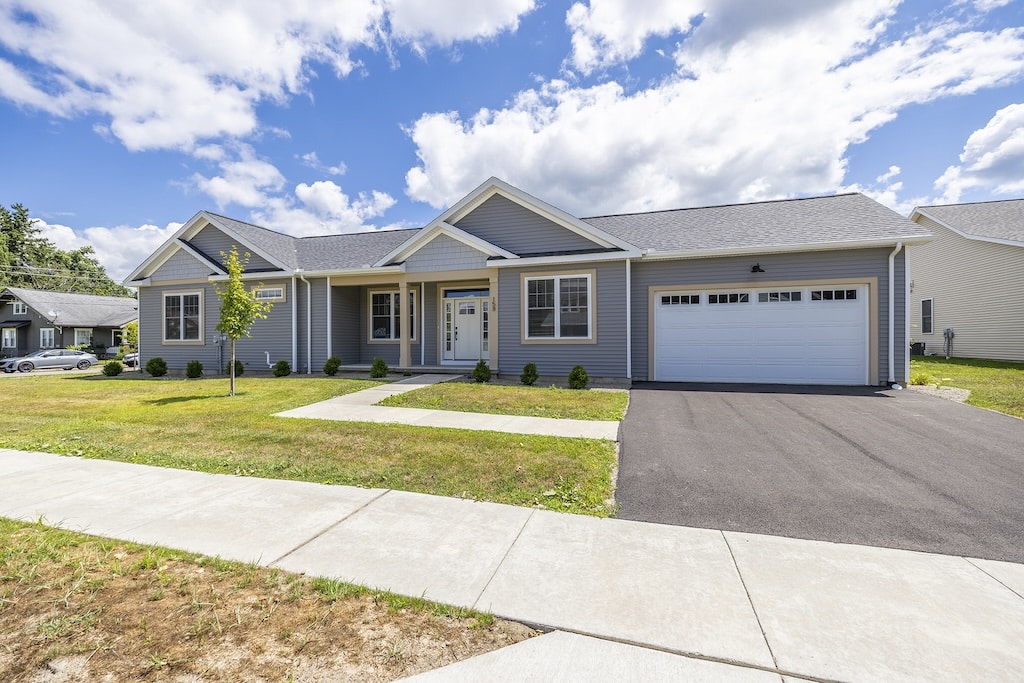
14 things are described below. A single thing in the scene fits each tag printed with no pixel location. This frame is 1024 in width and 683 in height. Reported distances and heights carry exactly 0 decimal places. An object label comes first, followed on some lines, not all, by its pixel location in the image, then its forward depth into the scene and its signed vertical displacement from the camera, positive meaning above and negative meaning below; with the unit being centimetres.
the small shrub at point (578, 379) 1160 -109
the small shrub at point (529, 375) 1212 -102
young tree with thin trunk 1091 +82
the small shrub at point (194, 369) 1514 -98
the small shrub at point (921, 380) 1135 -120
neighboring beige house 1652 +223
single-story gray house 1149 +128
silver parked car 2345 -107
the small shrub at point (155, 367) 1574 -93
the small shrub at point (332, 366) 1421 -86
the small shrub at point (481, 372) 1232 -95
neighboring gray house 3078 +134
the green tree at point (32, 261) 4668 +919
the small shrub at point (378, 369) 1339 -92
